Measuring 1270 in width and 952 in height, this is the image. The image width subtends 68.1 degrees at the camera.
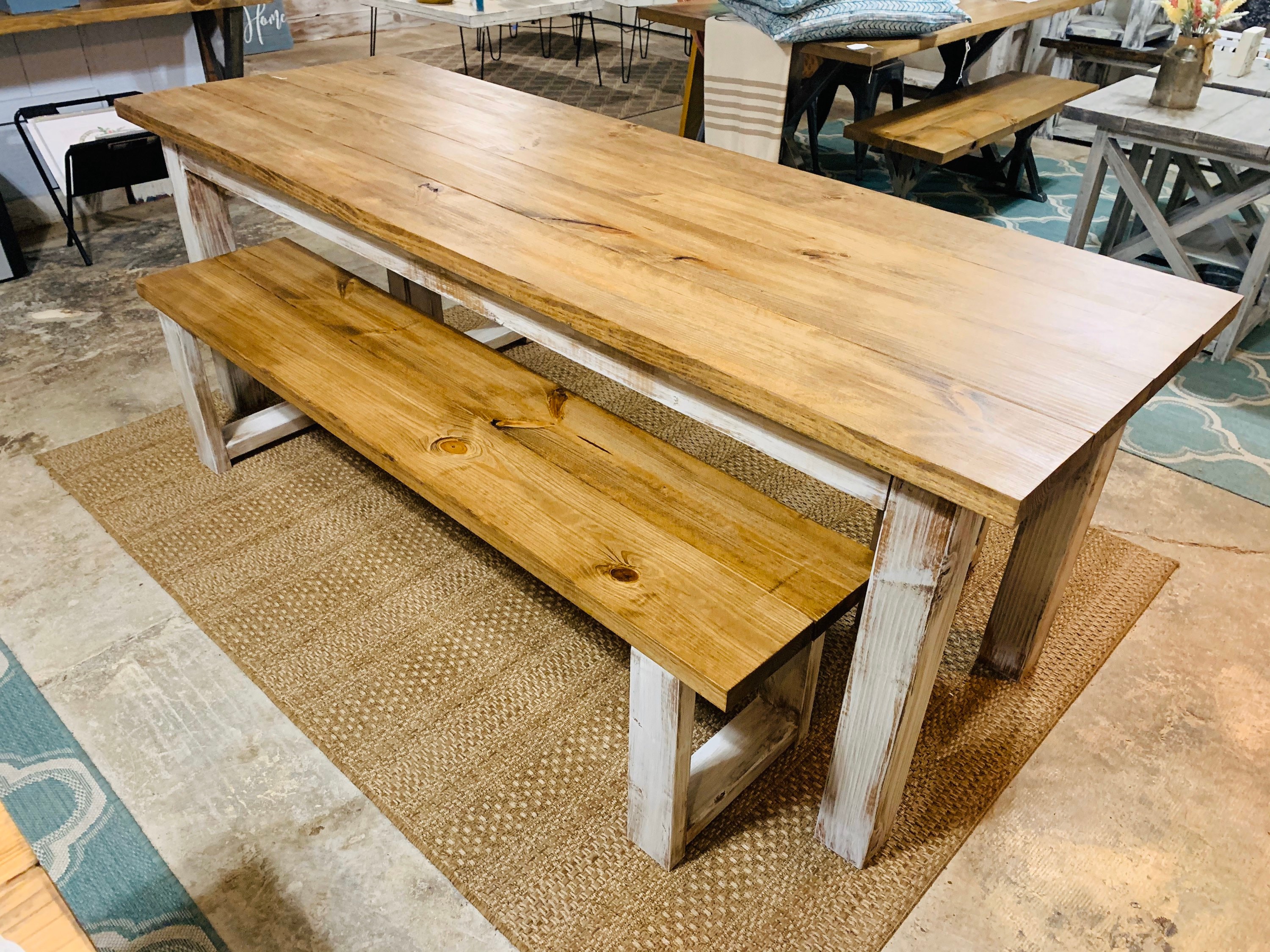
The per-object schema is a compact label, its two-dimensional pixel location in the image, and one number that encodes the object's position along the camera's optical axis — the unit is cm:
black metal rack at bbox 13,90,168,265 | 323
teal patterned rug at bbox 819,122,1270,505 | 249
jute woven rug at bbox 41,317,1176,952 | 145
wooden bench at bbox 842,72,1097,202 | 326
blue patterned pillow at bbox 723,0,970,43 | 309
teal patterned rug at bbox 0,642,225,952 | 140
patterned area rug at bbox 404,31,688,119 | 567
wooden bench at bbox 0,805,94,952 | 73
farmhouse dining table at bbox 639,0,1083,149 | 315
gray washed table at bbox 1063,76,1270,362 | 280
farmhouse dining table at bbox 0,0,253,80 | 319
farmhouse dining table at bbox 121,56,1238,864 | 112
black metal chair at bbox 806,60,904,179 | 419
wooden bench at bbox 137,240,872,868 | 125
